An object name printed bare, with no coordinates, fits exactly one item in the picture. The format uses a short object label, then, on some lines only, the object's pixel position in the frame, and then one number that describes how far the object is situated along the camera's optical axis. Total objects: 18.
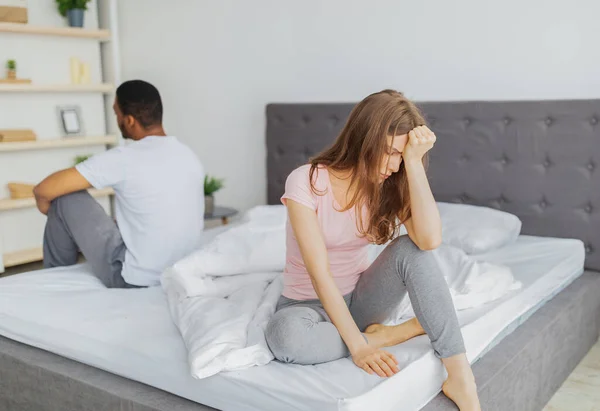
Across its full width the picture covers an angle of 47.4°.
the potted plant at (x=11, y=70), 3.99
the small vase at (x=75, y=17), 4.29
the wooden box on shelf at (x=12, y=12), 3.92
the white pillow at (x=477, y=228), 2.74
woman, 1.63
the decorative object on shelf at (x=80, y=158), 4.31
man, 2.38
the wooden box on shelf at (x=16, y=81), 3.94
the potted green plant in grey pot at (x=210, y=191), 3.65
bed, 1.74
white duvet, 1.65
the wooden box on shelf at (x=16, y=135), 3.99
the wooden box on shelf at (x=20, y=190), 4.08
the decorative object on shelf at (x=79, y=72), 4.39
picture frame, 4.41
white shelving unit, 4.11
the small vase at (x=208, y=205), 3.64
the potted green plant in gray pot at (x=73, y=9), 4.28
